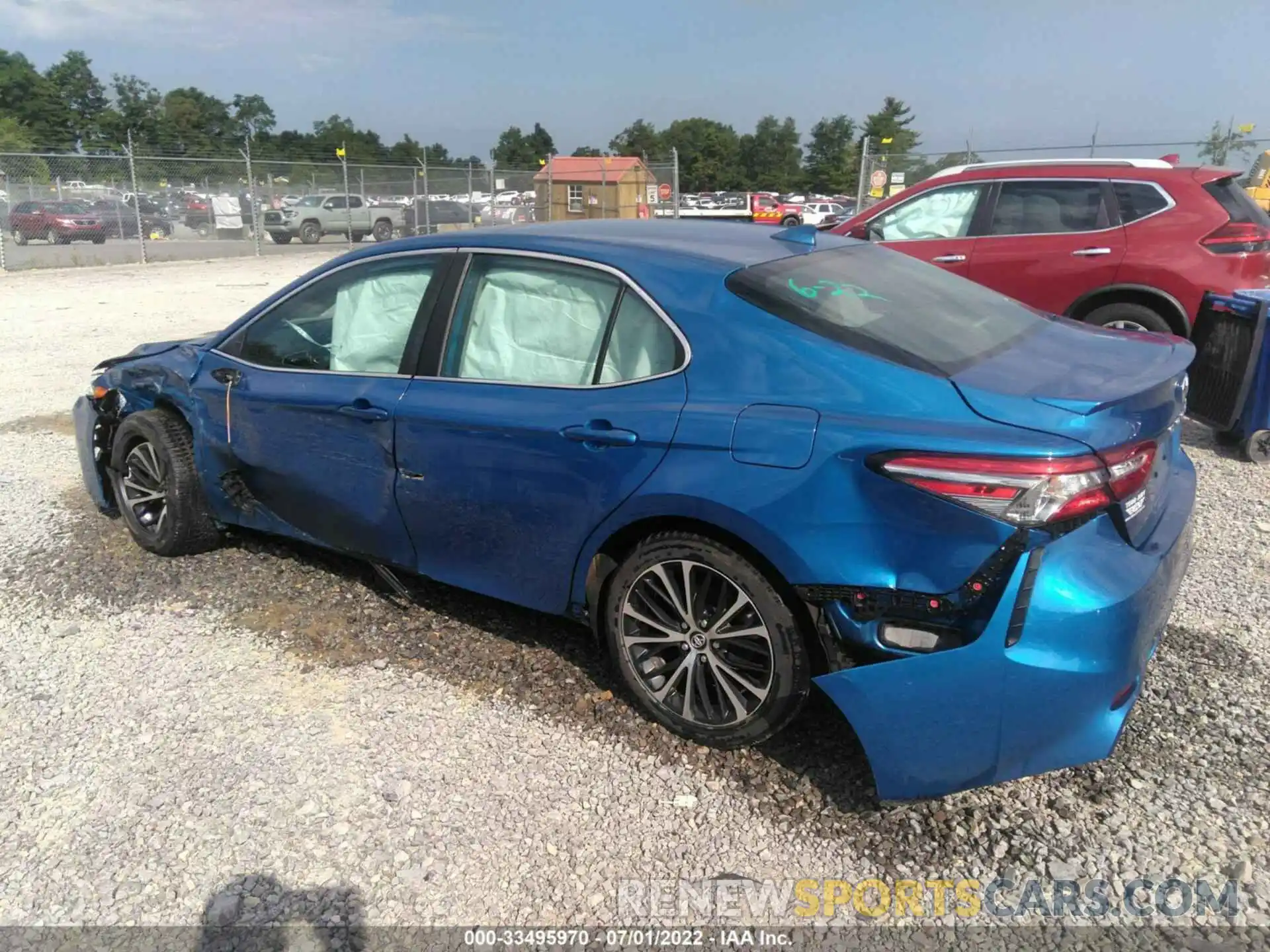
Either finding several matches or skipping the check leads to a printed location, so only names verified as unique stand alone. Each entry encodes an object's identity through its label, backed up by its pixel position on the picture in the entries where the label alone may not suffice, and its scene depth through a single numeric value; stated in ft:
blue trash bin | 18.48
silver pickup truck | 95.40
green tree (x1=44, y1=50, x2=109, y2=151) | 304.50
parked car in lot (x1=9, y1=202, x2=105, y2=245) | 71.87
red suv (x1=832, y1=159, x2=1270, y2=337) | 21.49
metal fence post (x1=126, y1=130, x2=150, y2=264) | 69.68
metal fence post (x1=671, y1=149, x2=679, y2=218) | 88.18
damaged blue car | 7.68
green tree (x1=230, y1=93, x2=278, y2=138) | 352.28
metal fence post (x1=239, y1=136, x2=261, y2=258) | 79.97
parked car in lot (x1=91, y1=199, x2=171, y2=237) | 75.92
